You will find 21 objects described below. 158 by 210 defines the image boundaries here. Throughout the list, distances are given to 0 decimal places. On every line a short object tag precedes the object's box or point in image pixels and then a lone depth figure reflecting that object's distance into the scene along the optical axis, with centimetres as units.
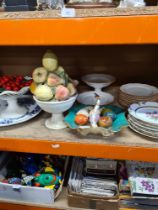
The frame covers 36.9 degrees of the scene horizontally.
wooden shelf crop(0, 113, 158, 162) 73
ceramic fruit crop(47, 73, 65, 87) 74
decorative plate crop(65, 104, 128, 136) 75
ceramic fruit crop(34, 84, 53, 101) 73
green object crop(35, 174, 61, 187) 92
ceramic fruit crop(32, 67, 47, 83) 75
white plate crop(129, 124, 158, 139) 74
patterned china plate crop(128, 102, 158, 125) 76
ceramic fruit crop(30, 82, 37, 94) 77
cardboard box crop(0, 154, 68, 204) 87
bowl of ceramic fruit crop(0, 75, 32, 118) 84
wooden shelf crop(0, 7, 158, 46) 58
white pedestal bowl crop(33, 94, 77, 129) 75
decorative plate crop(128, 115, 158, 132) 74
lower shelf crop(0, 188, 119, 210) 90
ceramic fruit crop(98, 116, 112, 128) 76
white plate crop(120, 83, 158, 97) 97
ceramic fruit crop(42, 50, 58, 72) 74
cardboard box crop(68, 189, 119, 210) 85
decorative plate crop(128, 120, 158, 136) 74
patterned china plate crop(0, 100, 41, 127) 85
